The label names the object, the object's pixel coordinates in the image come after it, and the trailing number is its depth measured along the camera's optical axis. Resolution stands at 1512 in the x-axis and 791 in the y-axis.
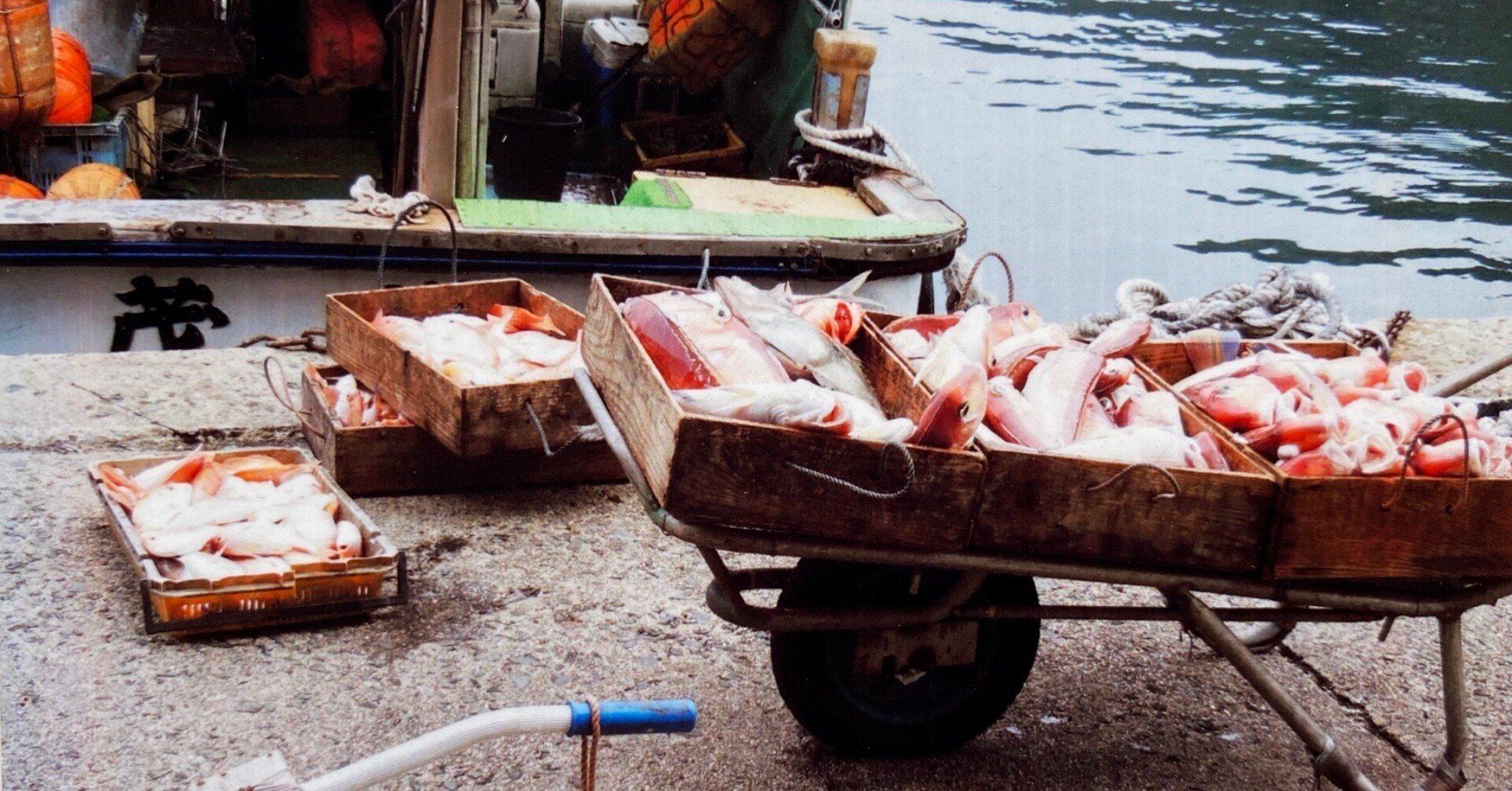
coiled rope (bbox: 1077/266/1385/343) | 6.20
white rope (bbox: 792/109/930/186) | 7.44
